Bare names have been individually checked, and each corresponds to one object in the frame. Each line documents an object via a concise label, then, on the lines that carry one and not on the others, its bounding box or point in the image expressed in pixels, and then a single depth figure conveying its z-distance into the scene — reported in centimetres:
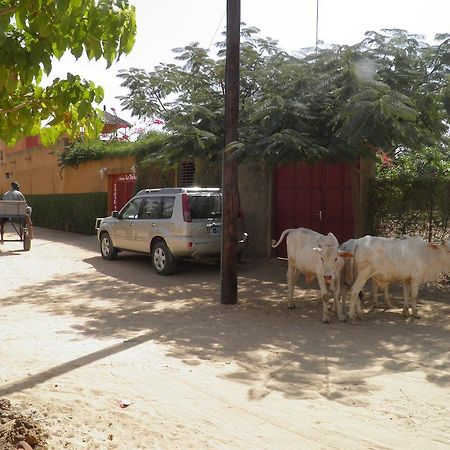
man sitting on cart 1504
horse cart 1484
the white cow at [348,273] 770
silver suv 1102
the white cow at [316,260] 732
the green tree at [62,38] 318
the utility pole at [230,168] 844
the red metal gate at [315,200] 1217
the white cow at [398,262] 746
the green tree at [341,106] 797
